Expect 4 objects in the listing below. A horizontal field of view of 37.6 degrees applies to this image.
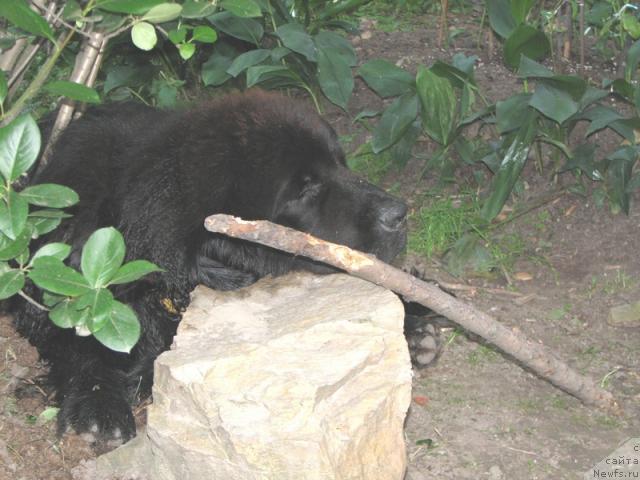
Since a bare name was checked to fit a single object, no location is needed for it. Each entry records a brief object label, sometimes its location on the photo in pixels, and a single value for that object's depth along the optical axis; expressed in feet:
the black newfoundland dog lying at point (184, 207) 11.53
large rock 8.82
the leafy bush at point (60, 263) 7.97
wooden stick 9.18
